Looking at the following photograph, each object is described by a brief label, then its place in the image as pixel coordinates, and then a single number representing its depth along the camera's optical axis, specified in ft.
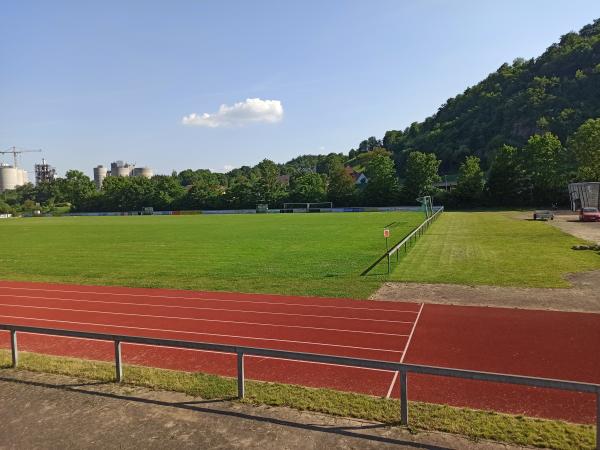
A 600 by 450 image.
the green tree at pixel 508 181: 249.34
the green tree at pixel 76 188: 398.62
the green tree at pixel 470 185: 259.39
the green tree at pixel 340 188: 304.50
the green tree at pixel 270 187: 327.06
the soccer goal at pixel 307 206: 302.25
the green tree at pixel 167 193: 359.46
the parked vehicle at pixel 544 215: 149.07
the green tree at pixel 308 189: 315.78
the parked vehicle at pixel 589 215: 136.98
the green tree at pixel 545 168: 236.84
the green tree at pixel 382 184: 287.48
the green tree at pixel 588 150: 211.00
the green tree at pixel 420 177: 277.64
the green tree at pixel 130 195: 368.27
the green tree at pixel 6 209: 419.95
